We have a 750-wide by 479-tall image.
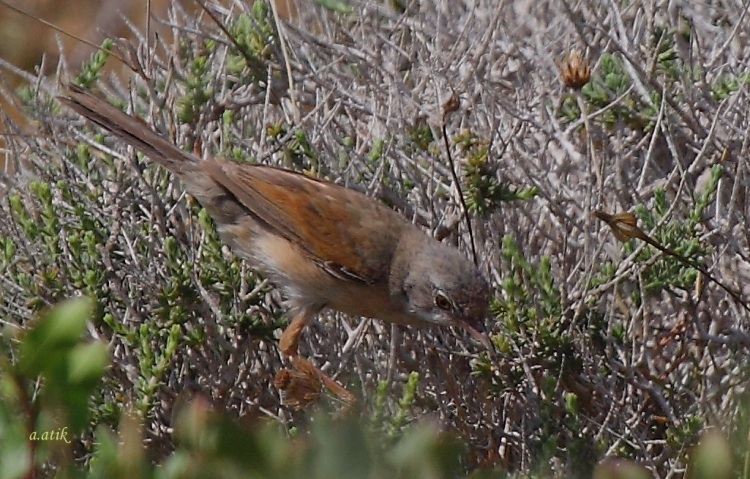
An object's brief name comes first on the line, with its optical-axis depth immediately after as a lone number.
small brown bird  7.64
